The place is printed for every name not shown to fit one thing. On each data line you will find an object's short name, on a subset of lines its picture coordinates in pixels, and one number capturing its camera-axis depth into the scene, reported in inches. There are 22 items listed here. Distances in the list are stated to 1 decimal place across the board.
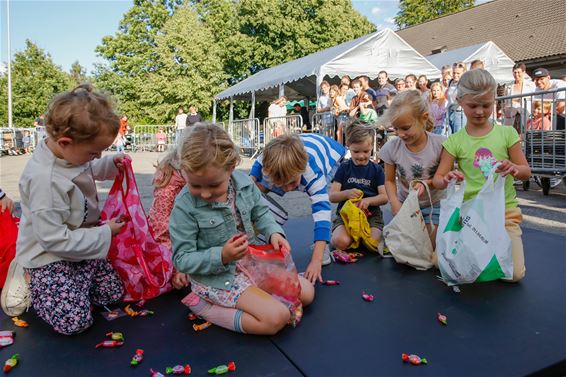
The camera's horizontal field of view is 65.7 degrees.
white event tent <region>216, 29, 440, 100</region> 393.1
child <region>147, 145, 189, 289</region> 91.8
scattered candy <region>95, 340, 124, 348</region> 62.5
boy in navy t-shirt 111.1
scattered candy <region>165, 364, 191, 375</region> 54.9
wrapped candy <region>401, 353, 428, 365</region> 56.9
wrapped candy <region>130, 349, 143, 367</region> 57.2
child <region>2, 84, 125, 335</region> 65.6
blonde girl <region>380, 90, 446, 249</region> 103.1
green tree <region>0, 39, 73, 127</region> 982.4
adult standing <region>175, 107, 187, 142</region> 634.8
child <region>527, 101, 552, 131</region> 200.0
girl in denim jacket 64.5
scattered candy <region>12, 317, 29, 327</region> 70.3
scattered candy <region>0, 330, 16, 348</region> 63.7
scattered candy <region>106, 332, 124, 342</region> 64.4
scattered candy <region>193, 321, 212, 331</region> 67.7
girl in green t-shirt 92.0
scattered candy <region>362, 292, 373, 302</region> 78.6
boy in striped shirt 84.4
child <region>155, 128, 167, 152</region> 743.1
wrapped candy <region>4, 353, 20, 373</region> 56.5
